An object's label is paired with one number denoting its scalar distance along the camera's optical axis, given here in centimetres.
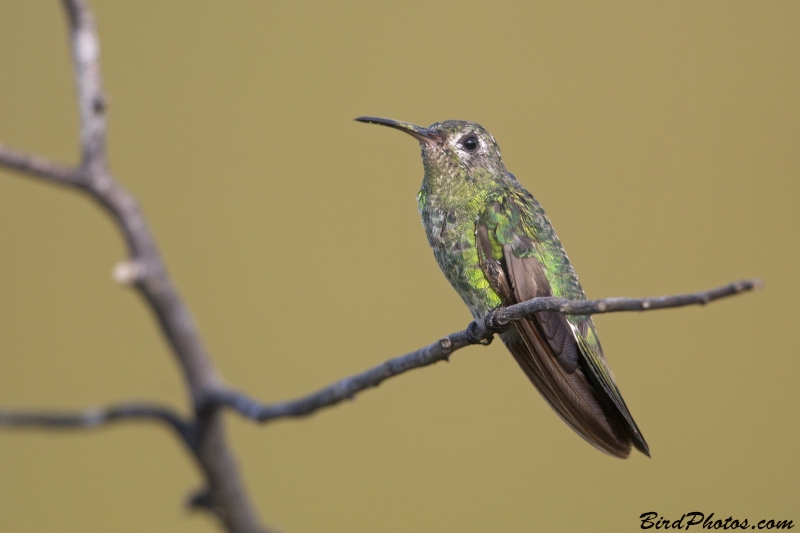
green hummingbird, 316
